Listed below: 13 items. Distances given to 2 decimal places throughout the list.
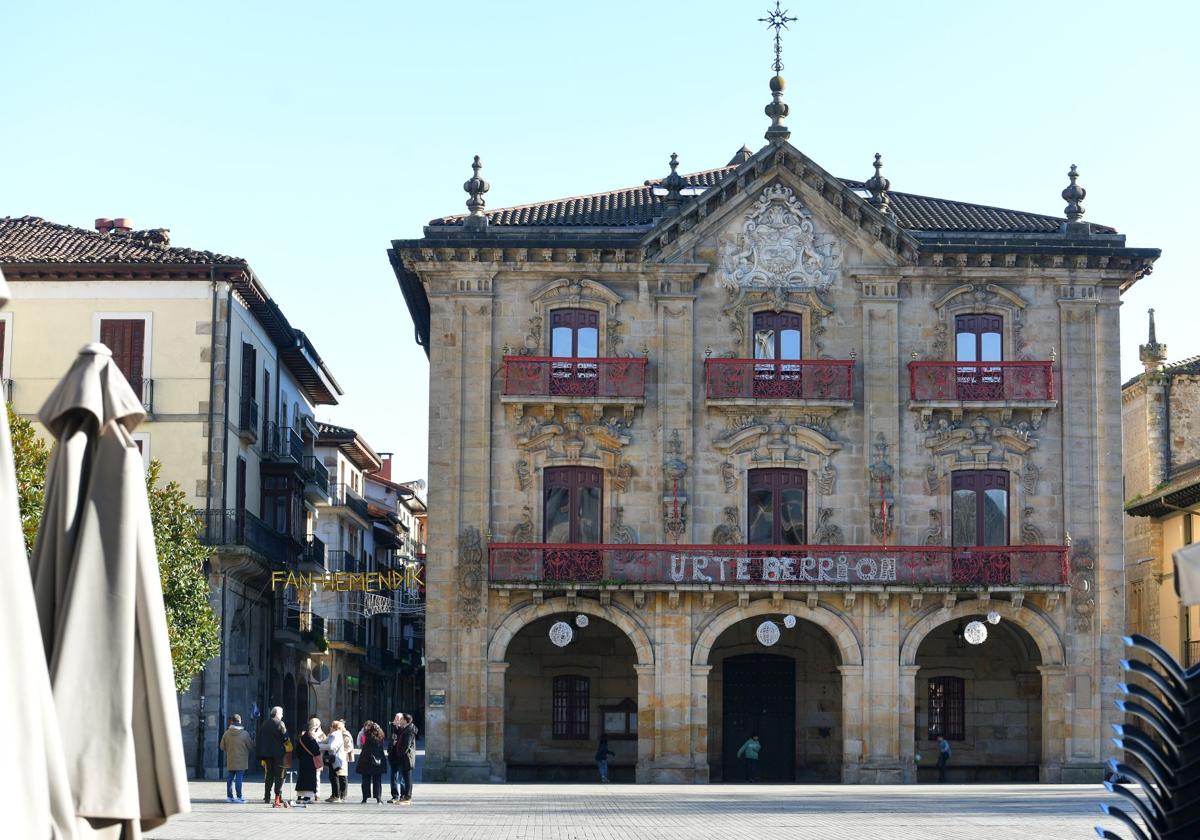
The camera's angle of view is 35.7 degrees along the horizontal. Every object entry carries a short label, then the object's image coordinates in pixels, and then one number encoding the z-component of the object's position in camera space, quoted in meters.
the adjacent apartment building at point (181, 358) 42.12
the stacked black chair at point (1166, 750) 9.87
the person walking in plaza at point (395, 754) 29.78
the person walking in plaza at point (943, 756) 39.44
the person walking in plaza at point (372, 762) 30.08
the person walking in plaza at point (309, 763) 28.98
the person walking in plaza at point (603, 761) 38.94
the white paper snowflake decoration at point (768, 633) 38.41
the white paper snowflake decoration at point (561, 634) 38.50
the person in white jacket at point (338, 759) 30.58
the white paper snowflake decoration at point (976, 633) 38.28
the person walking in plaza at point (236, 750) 28.83
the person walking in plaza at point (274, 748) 28.50
